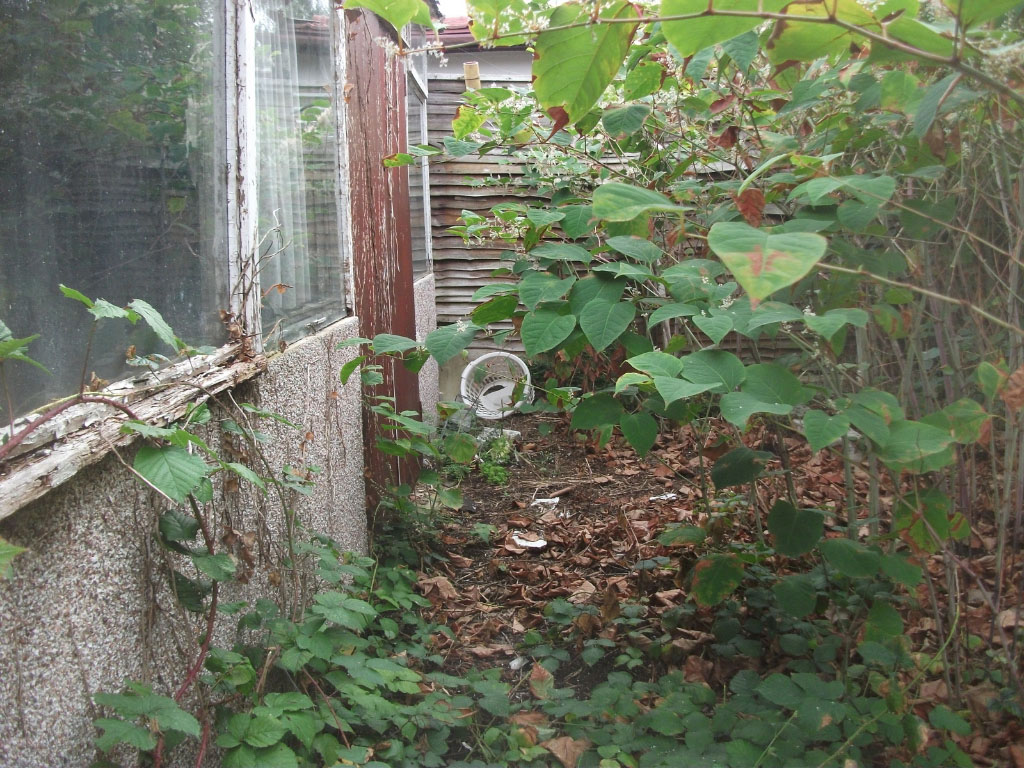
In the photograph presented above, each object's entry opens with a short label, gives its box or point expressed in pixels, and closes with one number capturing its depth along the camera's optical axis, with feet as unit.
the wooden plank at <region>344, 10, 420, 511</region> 13.21
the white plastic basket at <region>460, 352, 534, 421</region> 22.93
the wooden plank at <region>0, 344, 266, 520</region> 4.06
